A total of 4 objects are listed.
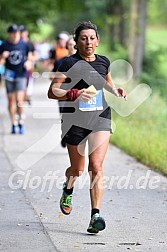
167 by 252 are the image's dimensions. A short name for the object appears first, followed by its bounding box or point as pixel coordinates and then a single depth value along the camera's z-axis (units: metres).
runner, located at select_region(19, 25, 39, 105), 17.03
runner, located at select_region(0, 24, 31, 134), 16.28
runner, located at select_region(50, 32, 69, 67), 16.73
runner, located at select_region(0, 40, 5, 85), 24.85
